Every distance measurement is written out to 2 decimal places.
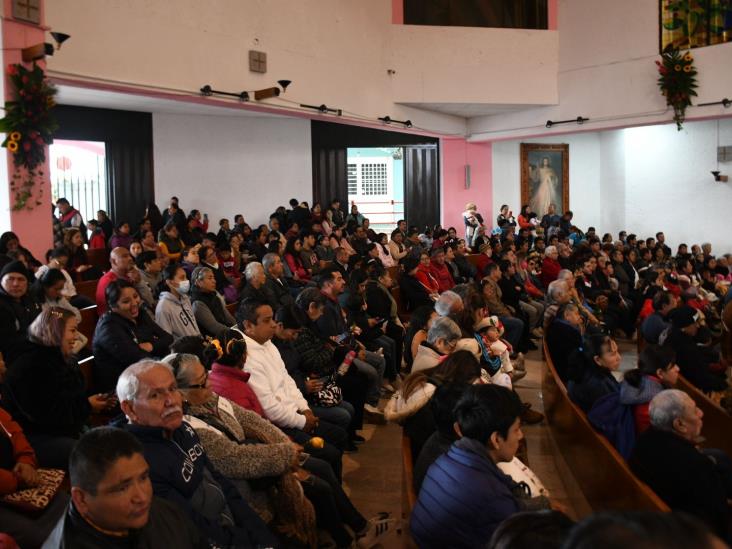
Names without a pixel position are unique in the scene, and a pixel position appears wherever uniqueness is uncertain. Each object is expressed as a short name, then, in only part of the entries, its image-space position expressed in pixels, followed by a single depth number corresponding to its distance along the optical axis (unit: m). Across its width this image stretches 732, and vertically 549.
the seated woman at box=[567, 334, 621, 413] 4.76
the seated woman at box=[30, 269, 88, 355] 5.21
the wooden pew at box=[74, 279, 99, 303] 7.39
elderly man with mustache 2.66
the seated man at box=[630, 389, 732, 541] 3.20
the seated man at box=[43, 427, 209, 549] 2.01
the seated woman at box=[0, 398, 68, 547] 2.77
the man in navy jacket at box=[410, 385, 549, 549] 2.47
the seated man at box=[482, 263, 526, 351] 8.06
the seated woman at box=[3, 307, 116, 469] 3.41
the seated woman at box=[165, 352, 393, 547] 3.16
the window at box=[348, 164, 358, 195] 21.73
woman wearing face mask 5.55
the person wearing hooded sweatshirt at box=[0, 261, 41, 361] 4.62
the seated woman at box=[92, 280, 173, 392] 4.48
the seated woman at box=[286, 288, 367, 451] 4.77
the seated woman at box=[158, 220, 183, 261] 9.34
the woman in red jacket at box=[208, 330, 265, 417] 3.74
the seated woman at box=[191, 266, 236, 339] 5.95
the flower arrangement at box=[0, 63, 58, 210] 6.89
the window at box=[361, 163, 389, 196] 21.95
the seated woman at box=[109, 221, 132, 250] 9.34
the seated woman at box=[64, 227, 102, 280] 8.08
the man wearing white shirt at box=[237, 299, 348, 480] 4.04
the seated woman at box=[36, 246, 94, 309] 6.63
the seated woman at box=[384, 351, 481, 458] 3.71
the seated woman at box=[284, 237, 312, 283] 9.20
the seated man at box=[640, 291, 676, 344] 6.54
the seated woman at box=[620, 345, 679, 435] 4.19
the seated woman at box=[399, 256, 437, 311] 8.43
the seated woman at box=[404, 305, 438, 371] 5.43
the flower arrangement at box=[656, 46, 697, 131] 12.92
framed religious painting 18.27
